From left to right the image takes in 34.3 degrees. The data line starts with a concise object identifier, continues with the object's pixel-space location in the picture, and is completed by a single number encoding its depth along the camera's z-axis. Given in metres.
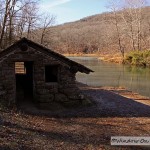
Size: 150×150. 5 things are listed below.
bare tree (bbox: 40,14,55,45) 38.96
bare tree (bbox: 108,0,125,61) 42.93
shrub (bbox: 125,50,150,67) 37.24
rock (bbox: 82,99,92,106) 12.52
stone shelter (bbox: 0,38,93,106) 11.39
